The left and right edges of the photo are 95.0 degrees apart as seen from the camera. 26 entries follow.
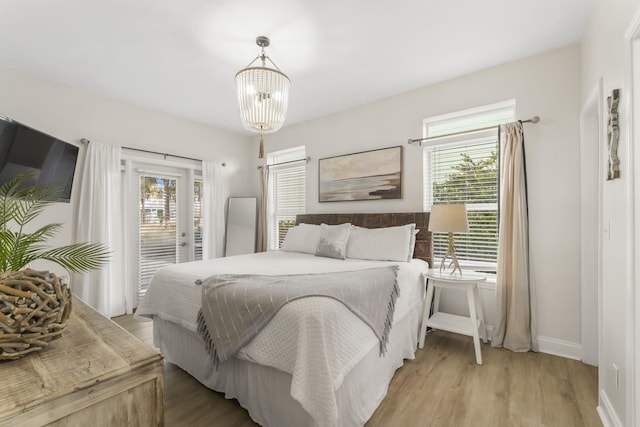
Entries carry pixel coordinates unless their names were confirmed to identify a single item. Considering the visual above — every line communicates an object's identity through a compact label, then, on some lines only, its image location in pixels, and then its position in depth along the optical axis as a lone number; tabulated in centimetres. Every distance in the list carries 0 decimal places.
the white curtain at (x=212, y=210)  449
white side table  244
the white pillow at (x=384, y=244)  291
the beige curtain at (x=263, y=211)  480
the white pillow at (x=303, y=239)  347
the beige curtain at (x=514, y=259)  259
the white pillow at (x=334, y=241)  309
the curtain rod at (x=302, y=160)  432
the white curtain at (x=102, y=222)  330
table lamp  258
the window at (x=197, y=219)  444
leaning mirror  474
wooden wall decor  157
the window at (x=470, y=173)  294
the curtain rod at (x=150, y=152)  334
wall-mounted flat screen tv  228
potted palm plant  76
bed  138
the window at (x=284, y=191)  456
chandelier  221
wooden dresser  67
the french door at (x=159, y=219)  388
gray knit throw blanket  162
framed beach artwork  350
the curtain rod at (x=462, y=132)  261
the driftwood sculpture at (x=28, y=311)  75
